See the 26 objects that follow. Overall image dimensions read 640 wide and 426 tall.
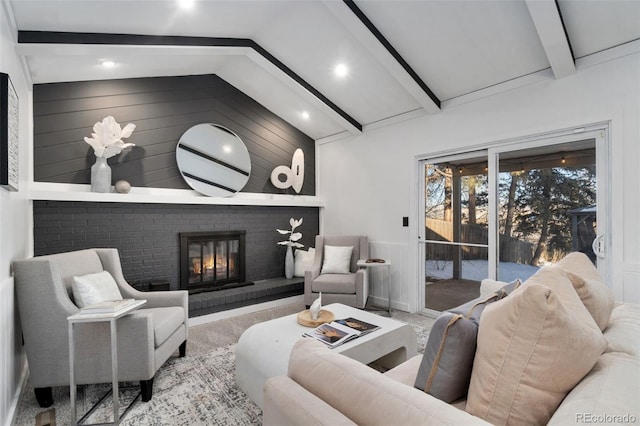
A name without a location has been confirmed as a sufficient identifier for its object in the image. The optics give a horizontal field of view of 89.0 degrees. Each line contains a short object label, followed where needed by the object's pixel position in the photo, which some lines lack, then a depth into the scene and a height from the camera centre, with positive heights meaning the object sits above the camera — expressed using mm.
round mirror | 3982 +682
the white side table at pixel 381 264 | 3801 -616
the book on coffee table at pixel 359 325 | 2139 -772
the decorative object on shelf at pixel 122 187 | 3402 +278
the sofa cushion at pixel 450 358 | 1072 -490
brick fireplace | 3207 -185
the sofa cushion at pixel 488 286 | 2314 -539
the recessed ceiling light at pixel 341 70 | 3520 +1568
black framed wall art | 1741 +455
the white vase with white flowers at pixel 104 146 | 3232 +681
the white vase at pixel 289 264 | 4711 -744
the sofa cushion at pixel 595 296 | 1237 -337
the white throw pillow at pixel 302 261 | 4734 -709
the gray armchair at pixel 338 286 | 3707 -852
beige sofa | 766 -492
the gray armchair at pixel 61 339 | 1973 -777
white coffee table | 1889 -840
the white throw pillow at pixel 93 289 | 2201 -534
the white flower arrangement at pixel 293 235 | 4612 -318
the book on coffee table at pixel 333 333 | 1939 -760
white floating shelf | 3078 +187
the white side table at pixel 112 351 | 1800 -775
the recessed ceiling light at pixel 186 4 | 2563 +1669
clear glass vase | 3279 +382
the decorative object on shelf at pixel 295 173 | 4801 +588
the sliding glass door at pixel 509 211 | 2744 +8
